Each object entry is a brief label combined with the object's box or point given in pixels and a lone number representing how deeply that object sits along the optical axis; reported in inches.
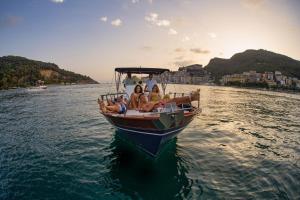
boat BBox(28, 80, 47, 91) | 5733.3
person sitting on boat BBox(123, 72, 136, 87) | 691.4
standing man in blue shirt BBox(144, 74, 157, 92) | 665.0
